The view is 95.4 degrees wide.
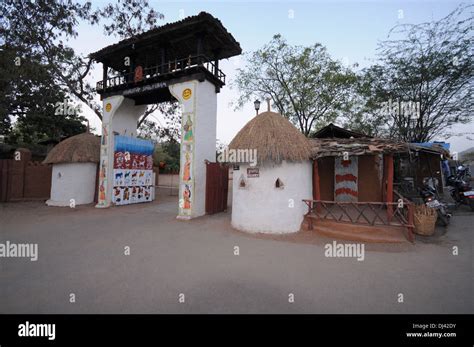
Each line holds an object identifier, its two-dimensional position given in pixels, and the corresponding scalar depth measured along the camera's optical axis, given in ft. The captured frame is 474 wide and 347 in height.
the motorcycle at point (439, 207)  24.70
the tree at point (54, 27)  42.27
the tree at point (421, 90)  42.01
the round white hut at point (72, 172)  43.75
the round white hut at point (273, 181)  24.09
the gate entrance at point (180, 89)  32.48
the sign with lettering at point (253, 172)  24.82
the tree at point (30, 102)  42.63
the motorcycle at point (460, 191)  30.37
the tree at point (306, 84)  56.29
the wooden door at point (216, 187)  35.04
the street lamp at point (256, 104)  28.32
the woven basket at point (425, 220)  22.11
